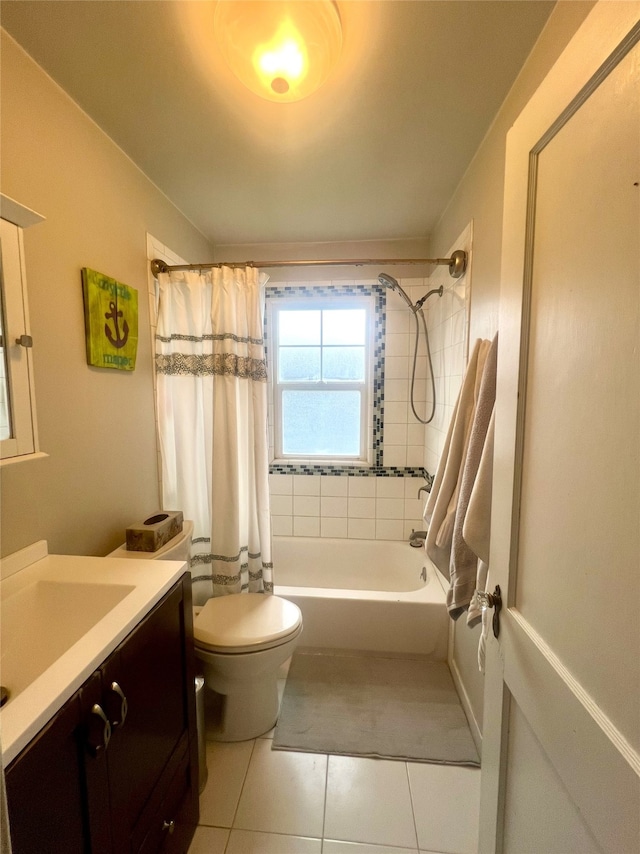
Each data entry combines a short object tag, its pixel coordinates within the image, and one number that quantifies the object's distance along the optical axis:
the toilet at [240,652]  1.42
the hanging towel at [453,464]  1.29
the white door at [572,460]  0.47
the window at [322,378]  2.59
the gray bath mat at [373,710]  1.48
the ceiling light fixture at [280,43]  0.88
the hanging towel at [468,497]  1.14
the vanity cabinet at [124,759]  0.58
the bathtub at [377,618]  1.90
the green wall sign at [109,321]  1.30
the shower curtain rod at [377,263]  1.67
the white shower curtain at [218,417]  1.74
